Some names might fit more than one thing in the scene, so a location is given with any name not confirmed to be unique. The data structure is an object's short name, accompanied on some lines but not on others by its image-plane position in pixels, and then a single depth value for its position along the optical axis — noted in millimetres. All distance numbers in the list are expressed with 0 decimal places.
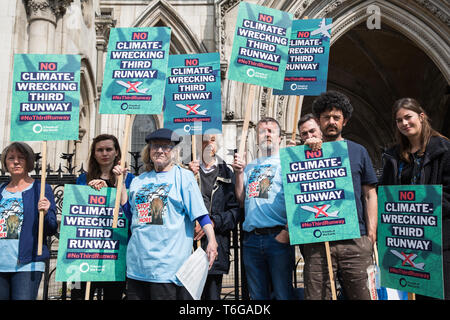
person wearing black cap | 2637
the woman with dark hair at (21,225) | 2887
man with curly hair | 2535
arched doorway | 10445
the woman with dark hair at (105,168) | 3226
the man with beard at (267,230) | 2930
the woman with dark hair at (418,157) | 2541
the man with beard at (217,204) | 3285
